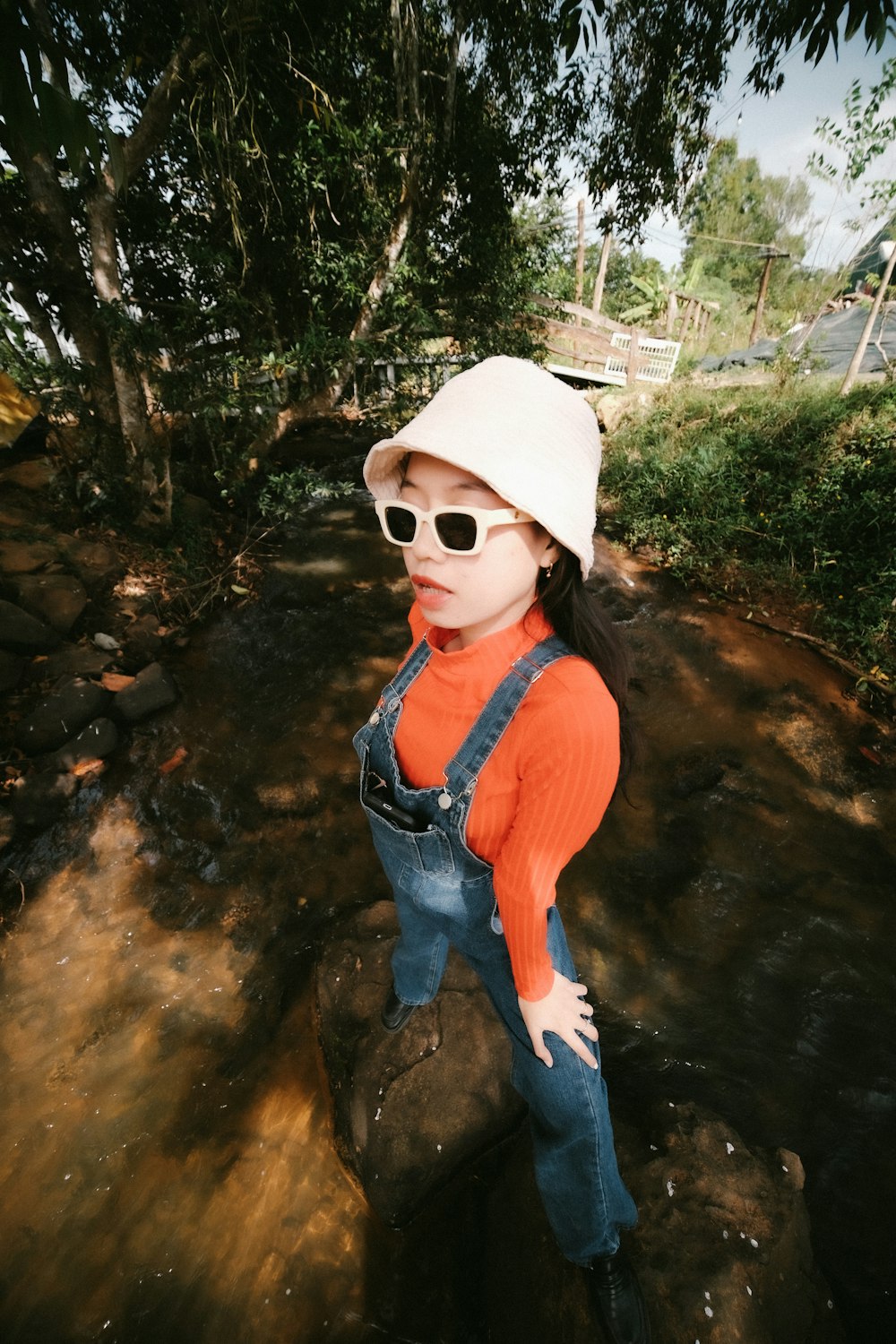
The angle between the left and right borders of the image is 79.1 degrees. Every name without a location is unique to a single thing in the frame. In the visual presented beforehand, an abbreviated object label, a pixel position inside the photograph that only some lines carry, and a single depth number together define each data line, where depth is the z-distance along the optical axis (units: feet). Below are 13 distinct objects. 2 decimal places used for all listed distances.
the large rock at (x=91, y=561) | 15.10
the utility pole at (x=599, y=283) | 48.14
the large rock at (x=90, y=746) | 11.57
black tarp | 27.73
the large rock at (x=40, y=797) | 10.64
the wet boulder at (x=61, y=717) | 11.46
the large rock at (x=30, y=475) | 16.94
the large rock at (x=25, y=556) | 14.16
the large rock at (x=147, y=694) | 12.82
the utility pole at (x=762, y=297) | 41.77
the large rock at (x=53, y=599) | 13.69
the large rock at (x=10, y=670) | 12.00
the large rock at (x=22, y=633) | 12.57
